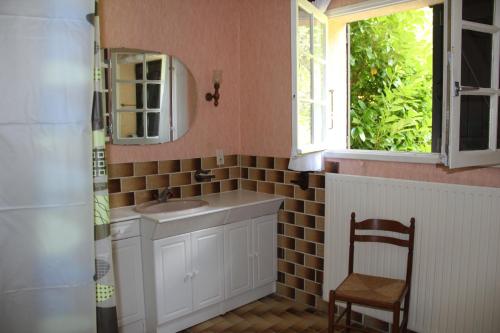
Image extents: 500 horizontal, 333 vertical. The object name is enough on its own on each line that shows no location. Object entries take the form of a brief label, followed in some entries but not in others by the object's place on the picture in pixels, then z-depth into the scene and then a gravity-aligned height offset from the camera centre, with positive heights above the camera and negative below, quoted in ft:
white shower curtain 6.66 -0.37
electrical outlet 11.75 -0.39
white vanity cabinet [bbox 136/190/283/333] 9.10 -2.64
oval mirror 9.73 +1.03
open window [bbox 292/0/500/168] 7.46 +1.29
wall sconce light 11.15 +1.38
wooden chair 7.69 -2.72
